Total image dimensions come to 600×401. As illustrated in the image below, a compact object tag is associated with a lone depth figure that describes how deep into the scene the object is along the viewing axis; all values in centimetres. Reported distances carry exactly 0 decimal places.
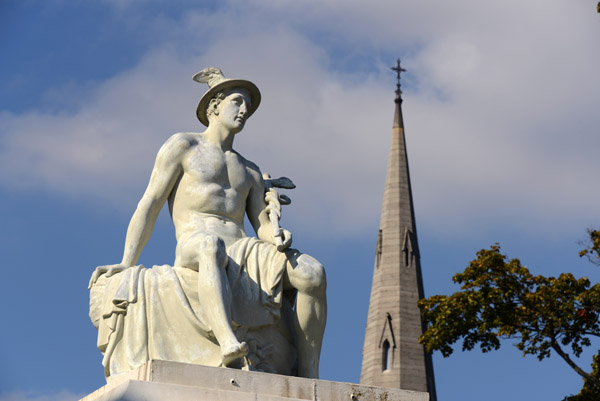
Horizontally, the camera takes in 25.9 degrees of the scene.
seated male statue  1048
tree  2238
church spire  7062
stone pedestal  955
